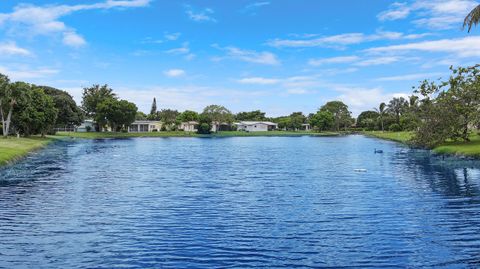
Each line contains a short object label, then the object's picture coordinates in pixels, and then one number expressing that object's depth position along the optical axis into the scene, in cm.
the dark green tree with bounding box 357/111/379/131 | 19148
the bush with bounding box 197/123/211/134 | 17100
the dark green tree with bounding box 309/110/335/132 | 19600
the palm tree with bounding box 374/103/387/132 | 18638
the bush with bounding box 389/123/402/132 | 15590
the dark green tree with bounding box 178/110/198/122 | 19212
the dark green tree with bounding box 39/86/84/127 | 11650
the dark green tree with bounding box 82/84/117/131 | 16375
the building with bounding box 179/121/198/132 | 18525
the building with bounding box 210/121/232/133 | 19012
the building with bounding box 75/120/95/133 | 16338
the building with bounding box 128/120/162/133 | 17840
